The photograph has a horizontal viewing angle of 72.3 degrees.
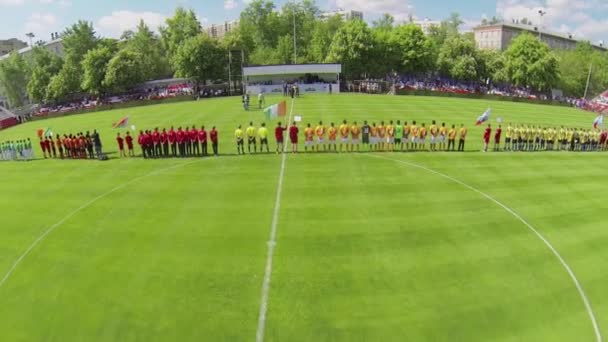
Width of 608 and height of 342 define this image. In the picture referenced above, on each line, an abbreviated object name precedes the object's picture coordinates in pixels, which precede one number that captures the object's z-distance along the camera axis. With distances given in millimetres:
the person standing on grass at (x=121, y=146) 26141
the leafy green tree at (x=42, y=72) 77125
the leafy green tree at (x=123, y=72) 67500
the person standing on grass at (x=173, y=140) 25172
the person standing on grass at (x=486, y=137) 26112
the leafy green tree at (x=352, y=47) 68688
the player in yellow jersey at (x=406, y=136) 25720
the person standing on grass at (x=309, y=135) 24859
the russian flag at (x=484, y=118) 26478
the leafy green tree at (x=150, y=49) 86250
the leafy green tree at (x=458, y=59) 71869
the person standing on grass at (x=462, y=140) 25584
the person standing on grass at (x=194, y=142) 25188
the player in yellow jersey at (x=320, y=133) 24609
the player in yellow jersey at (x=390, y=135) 25109
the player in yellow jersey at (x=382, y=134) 25094
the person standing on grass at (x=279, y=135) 23756
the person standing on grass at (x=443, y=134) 26047
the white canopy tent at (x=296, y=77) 55625
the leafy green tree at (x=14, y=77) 89375
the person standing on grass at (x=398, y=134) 25438
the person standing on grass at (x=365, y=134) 24781
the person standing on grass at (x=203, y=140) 24828
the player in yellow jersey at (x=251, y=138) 24591
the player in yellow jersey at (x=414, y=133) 25688
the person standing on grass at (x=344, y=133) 24641
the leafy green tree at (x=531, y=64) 71312
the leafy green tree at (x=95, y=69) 69562
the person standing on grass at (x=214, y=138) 24781
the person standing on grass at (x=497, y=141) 26525
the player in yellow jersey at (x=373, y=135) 24967
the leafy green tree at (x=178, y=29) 86312
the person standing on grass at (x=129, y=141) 25797
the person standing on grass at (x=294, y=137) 23938
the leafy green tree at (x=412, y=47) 72000
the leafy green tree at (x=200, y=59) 67562
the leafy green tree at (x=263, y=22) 97688
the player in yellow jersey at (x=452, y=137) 26109
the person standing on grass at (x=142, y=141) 25125
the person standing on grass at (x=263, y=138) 24505
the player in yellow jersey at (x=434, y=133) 25484
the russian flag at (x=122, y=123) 26867
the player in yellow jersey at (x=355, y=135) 24703
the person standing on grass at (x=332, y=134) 24906
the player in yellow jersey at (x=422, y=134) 25625
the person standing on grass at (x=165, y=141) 25312
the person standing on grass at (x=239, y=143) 24609
